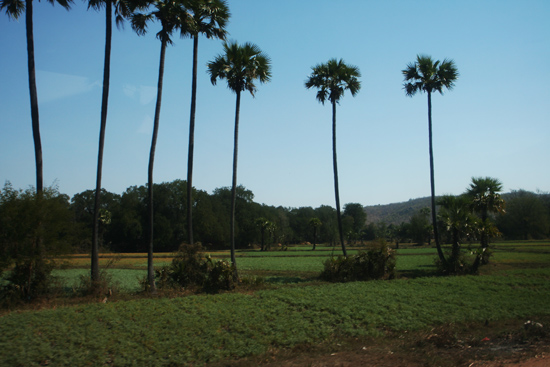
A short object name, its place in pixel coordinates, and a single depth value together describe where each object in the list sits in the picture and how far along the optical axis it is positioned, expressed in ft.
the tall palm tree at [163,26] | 56.90
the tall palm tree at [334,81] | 91.09
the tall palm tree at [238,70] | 70.13
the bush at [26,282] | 44.34
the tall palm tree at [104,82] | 52.31
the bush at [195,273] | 56.65
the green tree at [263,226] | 253.57
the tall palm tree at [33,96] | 50.98
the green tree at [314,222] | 264.93
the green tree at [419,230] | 272.92
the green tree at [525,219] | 239.07
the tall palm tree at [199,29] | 62.39
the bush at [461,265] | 76.54
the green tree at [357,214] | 459.97
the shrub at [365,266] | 70.79
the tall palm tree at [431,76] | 97.55
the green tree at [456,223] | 77.30
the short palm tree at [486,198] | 130.21
